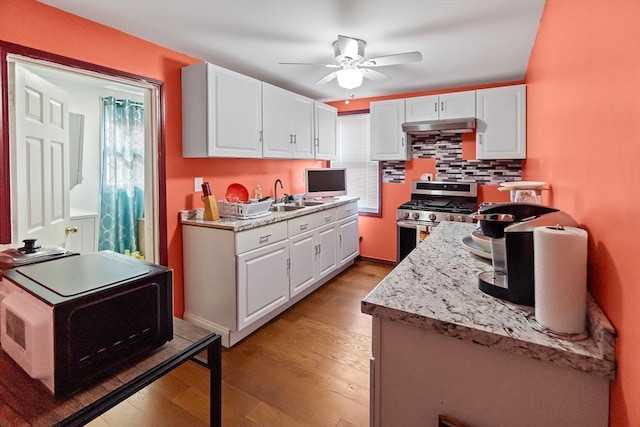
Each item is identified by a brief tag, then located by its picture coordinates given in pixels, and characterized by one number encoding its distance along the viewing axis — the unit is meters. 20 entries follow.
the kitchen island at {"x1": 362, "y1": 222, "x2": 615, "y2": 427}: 0.69
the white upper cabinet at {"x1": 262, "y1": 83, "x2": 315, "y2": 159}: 3.03
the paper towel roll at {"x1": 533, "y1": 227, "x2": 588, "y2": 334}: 0.72
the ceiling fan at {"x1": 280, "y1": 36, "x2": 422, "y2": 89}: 2.21
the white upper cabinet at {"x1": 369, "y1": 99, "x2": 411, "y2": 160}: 3.83
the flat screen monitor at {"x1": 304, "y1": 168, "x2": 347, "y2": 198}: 4.01
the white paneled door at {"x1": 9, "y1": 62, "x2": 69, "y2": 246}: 1.81
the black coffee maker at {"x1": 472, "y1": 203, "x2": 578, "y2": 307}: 0.85
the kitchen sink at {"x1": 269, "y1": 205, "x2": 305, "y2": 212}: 3.30
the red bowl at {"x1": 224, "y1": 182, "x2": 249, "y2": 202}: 2.99
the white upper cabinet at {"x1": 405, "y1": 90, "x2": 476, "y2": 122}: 3.44
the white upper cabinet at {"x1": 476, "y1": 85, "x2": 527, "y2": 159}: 3.16
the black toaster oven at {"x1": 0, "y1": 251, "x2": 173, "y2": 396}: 0.82
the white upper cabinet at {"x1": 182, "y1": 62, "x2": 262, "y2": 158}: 2.47
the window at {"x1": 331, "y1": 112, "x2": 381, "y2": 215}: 4.41
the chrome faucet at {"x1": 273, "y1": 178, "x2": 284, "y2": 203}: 3.57
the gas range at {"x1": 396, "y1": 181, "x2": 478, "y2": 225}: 3.46
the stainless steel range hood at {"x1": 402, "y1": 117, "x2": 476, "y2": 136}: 3.38
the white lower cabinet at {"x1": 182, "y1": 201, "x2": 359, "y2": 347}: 2.40
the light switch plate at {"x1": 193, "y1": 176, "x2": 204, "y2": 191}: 2.78
